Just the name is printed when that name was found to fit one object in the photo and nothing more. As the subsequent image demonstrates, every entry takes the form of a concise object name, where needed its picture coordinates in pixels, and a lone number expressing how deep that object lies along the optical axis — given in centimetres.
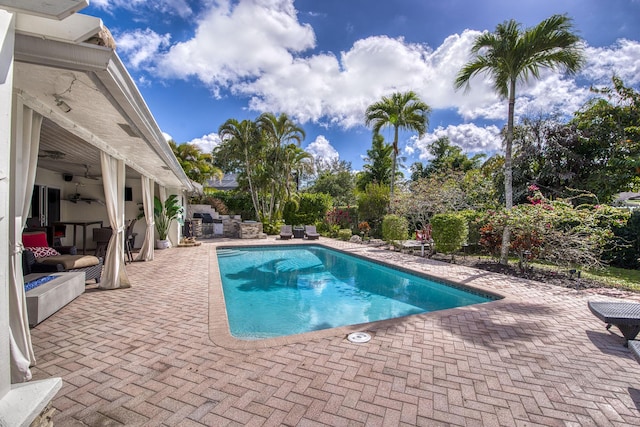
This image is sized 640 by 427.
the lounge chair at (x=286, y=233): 1645
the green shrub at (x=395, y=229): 1293
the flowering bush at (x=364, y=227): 1730
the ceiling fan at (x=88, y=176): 945
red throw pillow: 618
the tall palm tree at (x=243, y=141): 1752
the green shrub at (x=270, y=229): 1919
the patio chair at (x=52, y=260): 538
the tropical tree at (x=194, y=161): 1959
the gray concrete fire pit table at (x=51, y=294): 407
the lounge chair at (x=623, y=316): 383
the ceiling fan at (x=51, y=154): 682
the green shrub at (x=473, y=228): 1232
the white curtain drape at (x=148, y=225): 933
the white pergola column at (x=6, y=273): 174
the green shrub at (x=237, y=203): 2200
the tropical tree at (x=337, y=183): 3155
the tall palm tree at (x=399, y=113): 1512
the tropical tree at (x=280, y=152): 1795
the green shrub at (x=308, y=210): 2145
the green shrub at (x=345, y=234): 1661
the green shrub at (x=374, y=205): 1727
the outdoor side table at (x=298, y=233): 1709
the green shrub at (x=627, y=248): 965
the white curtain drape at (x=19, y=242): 275
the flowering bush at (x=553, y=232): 763
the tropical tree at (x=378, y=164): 2712
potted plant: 1187
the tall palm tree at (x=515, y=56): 810
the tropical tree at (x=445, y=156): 3195
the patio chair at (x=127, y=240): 905
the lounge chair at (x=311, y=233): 1650
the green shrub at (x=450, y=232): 1034
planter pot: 1224
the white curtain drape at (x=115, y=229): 601
